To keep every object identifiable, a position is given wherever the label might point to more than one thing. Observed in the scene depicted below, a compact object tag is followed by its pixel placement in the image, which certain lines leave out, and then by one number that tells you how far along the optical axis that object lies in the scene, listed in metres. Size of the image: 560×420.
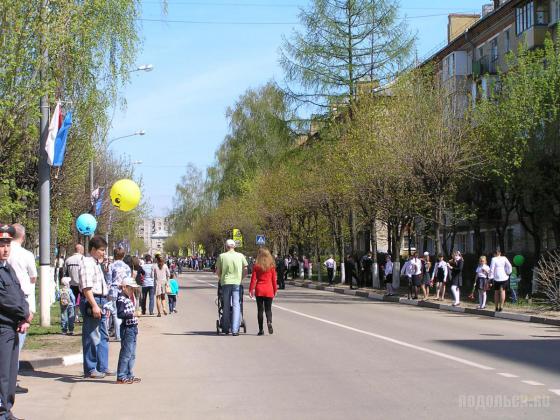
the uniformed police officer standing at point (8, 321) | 8.02
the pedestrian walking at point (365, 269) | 42.62
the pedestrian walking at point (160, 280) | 23.69
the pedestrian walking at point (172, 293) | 24.38
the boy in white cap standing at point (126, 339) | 10.48
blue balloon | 21.48
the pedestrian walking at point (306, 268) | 56.78
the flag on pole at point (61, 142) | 16.94
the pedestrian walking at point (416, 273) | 30.58
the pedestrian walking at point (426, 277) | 30.82
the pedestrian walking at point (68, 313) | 16.29
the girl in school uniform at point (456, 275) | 27.05
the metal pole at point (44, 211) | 16.97
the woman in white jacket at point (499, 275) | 23.45
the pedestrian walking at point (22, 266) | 9.86
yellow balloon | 19.41
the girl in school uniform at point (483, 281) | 25.02
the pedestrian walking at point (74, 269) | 16.21
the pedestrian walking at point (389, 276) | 34.24
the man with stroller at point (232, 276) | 16.45
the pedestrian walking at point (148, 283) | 23.59
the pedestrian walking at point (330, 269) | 46.94
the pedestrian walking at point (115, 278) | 11.13
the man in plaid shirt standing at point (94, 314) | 10.73
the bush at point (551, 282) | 22.92
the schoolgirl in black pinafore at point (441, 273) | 28.77
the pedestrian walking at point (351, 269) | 41.10
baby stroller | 16.81
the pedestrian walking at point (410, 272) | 30.59
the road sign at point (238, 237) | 77.19
